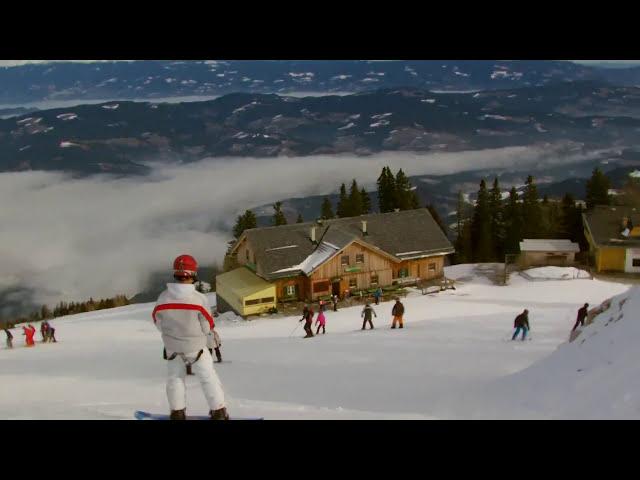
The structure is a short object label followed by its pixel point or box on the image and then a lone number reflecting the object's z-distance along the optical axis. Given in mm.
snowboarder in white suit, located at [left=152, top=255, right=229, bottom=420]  5195
